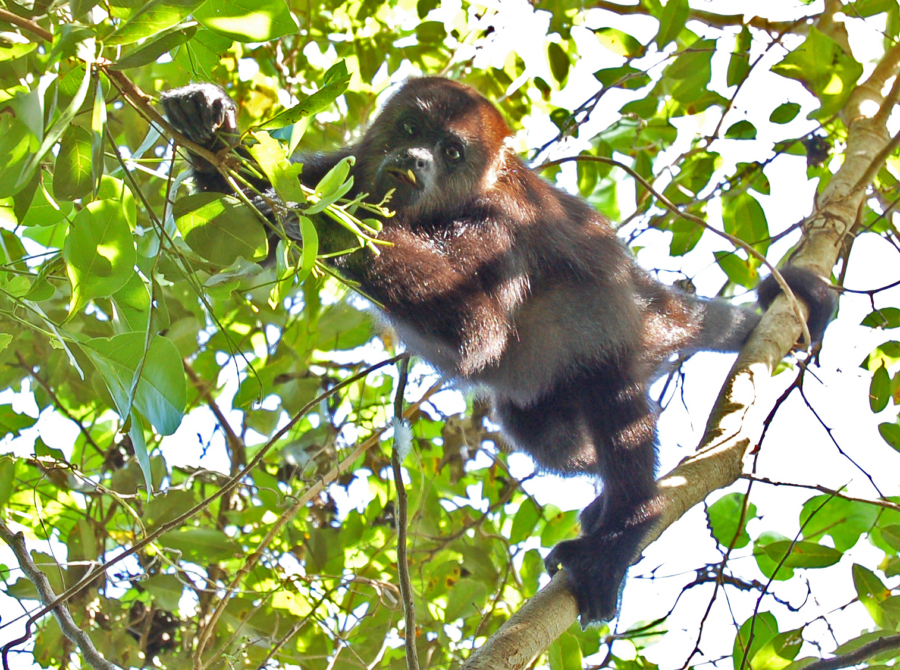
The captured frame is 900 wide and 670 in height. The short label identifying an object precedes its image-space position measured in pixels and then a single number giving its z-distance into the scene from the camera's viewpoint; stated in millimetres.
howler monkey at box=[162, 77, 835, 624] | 5090
